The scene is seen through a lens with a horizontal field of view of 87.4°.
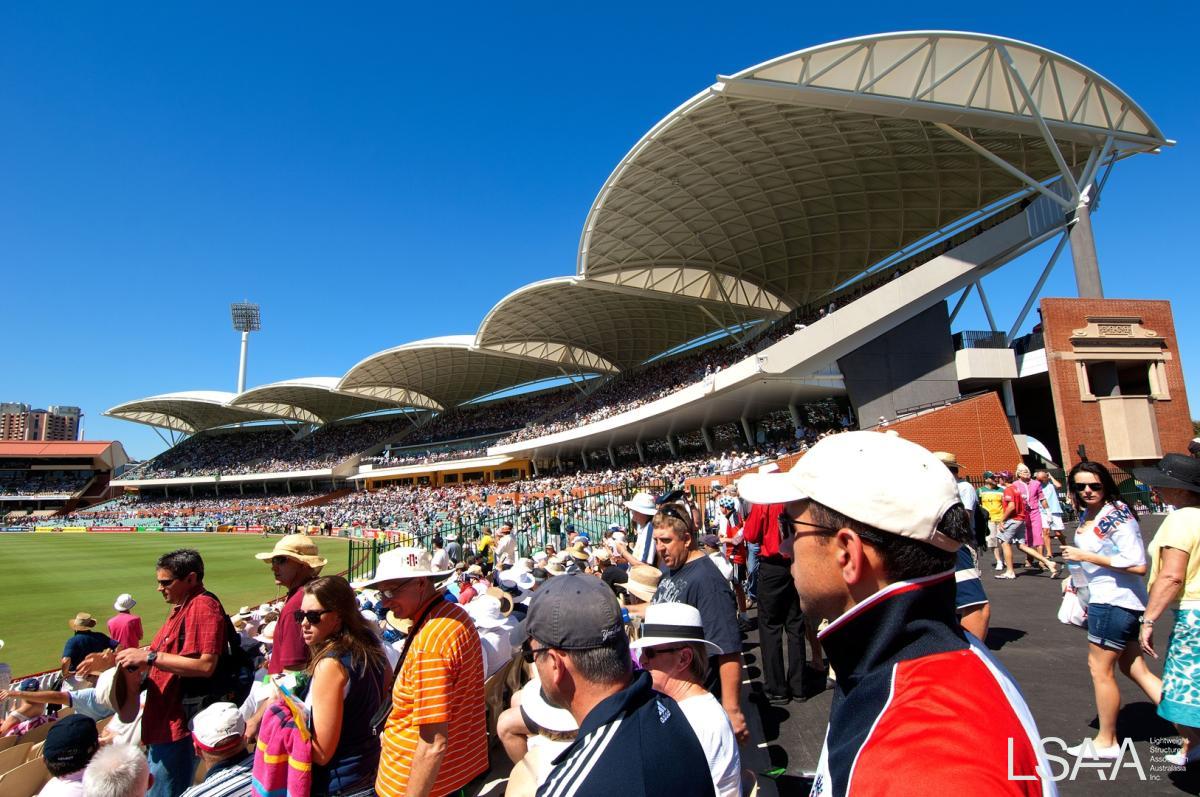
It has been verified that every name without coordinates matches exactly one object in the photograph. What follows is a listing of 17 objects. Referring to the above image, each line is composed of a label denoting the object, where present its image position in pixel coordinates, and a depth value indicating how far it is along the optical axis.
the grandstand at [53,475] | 69.31
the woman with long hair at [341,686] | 2.73
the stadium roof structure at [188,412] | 63.28
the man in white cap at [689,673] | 2.36
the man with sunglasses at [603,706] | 1.57
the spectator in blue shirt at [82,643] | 5.91
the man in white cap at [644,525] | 6.29
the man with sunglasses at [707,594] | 3.45
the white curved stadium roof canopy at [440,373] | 48.34
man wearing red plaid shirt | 3.63
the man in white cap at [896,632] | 0.98
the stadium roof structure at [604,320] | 36.12
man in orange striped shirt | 2.66
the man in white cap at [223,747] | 3.10
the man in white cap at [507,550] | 9.31
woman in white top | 3.78
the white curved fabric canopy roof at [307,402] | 56.66
